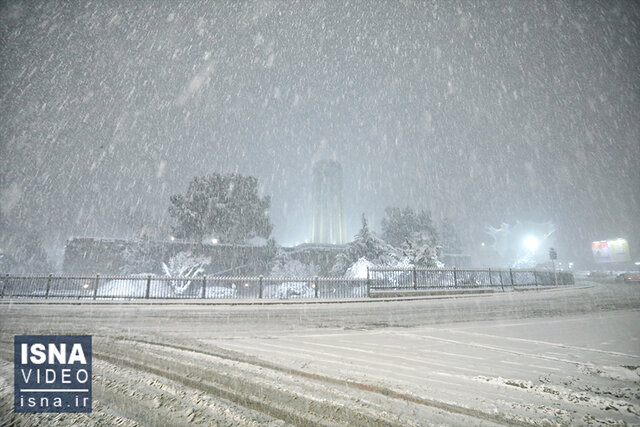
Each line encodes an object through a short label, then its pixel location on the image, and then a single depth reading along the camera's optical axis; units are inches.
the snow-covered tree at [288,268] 1493.6
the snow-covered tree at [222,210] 1460.4
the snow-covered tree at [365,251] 1168.2
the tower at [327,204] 6496.1
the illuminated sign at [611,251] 2380.2
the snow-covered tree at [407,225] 2221.5
